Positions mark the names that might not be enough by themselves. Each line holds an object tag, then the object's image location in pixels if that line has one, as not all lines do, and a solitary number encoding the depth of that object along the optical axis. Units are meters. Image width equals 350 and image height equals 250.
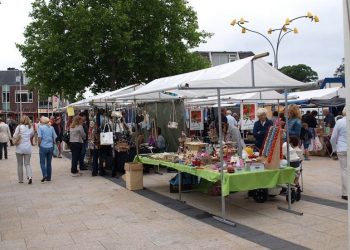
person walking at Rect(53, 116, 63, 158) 17.77
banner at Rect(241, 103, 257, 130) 12.73
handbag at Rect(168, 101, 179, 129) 11.70
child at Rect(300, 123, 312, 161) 14.40
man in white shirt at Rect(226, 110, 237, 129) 15.09
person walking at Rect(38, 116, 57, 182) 11.00
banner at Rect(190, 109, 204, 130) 13.41
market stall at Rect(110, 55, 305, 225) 6.58
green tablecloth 6.52
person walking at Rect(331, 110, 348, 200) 7.77
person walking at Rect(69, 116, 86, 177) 12.11
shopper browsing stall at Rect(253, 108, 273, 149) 8.84
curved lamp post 22.08
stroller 7.79
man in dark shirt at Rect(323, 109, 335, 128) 15.65
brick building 63.56
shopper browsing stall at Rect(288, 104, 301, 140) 9.36
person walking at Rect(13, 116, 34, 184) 10.85
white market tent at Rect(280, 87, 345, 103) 16.39
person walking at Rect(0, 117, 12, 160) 17.05
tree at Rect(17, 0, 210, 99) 23.06
